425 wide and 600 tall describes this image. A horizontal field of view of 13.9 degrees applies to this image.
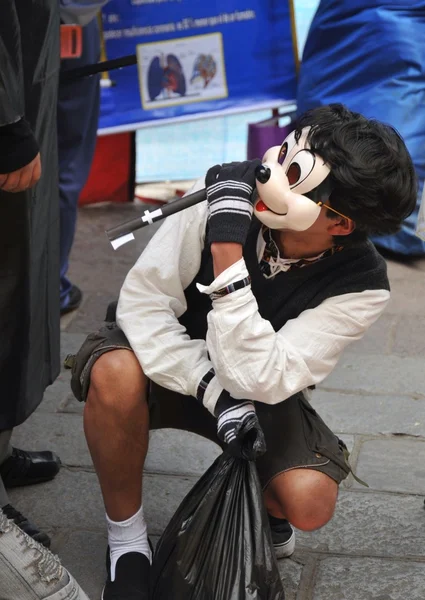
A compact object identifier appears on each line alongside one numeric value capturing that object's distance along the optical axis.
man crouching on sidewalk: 3.76
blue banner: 8.86
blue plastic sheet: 8.14
